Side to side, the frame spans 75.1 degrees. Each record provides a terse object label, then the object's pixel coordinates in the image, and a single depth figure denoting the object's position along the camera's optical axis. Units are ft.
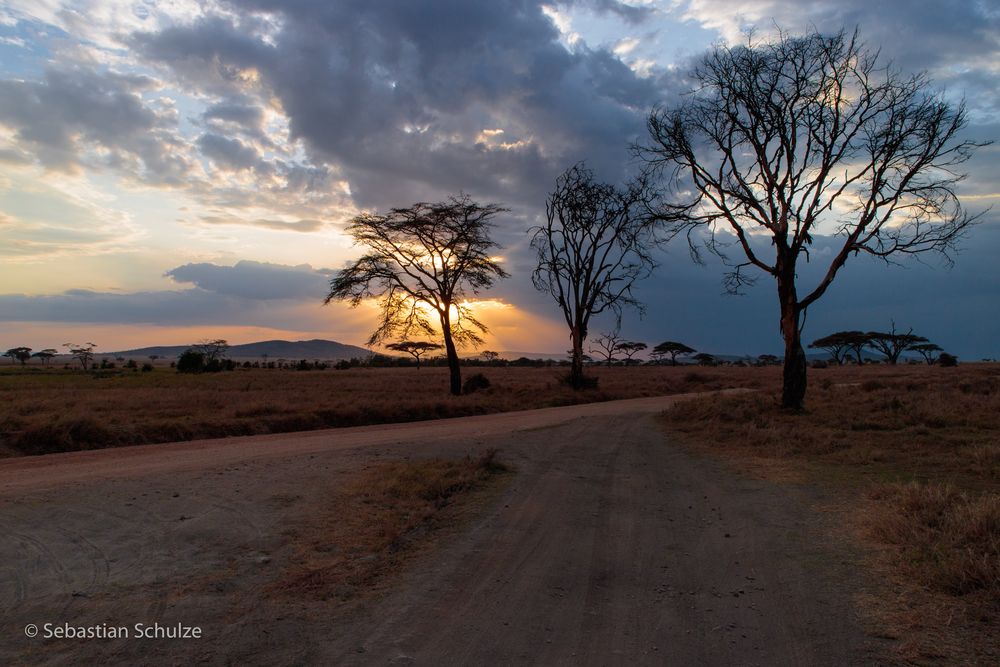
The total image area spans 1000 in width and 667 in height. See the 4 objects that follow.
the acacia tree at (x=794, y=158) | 56.70
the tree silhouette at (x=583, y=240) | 110.52
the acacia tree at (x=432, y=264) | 102.27
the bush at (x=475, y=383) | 107.08
